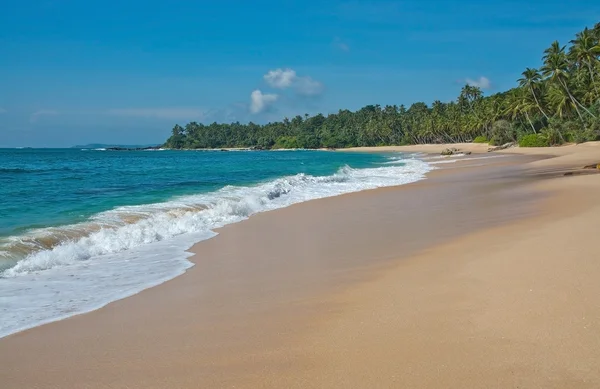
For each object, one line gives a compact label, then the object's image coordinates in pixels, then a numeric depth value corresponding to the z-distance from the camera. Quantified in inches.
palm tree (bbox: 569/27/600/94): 1996.8
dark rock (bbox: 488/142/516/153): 2641.7
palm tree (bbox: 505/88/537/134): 2578.7
